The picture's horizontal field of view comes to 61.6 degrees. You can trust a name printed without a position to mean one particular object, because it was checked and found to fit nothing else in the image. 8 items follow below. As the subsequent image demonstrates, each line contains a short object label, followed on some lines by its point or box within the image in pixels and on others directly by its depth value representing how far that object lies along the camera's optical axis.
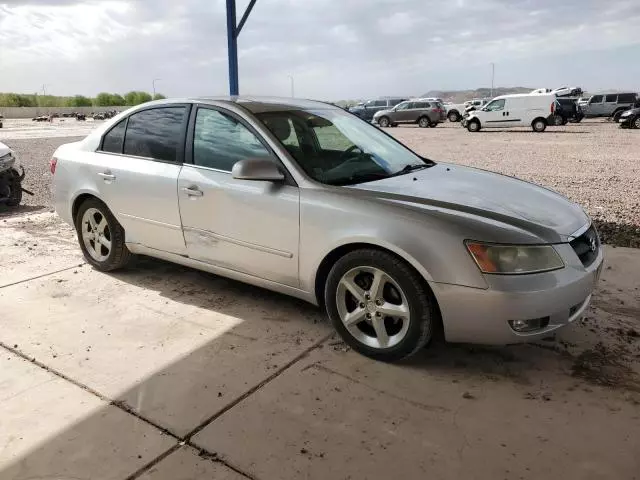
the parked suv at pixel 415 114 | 31.00
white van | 24.17
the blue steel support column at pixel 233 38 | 7.94
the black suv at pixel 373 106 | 35.55
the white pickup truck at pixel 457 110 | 35.94
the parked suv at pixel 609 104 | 31.05
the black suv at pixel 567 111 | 27.59
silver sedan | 2.80
